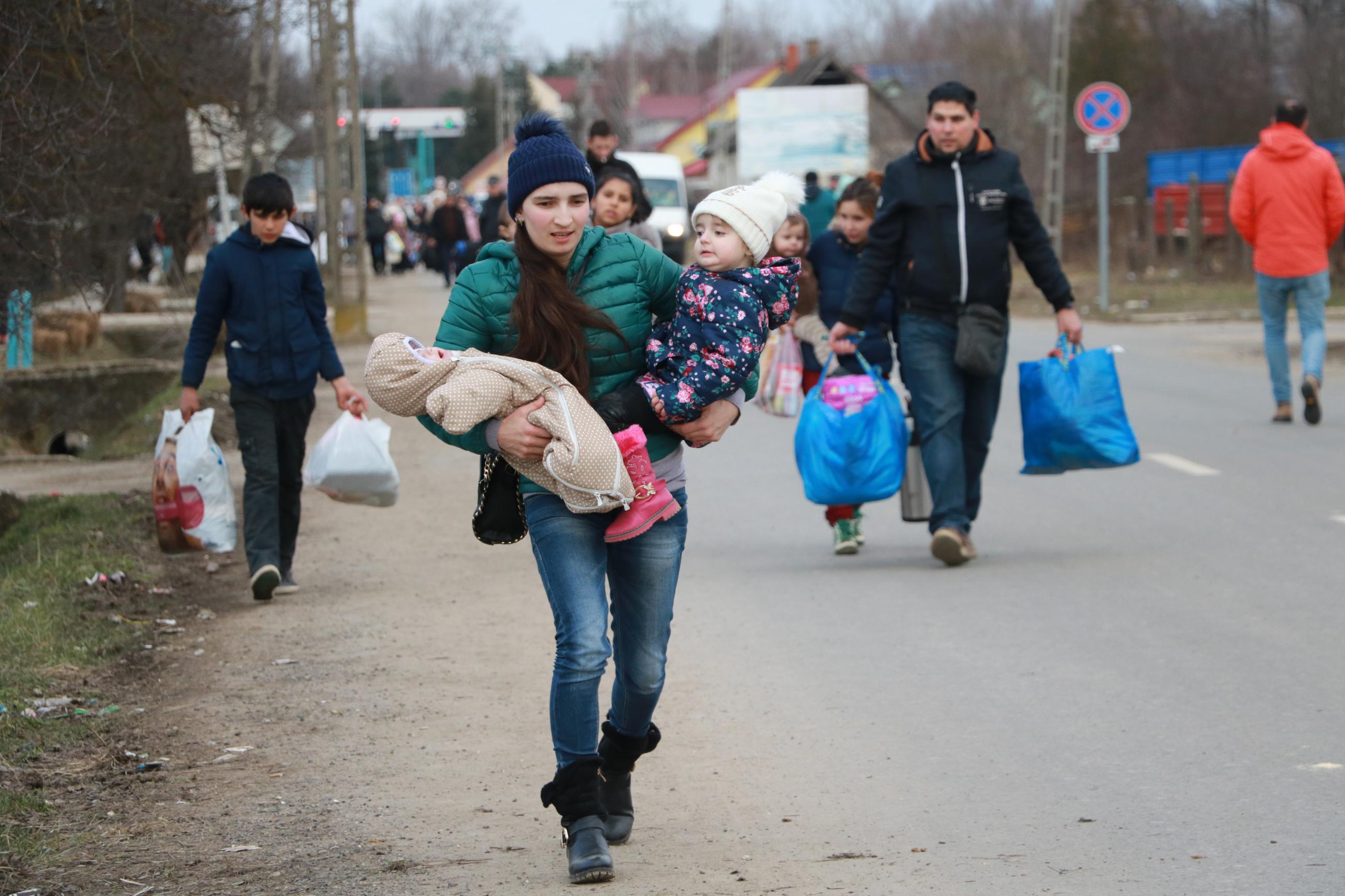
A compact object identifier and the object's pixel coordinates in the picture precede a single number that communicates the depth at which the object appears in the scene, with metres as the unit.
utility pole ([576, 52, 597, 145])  120.25
